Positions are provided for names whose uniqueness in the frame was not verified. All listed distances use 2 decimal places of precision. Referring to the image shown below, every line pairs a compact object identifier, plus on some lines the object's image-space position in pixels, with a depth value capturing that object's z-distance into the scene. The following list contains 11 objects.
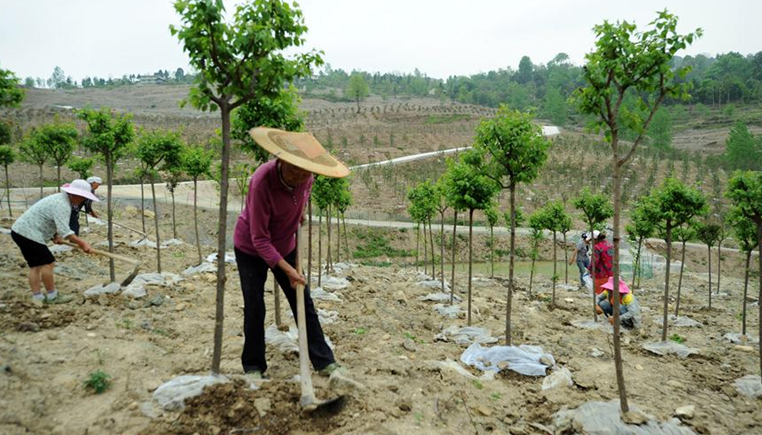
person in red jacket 10.00
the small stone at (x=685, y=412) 4.43
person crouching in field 8.77
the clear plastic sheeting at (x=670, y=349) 7.78
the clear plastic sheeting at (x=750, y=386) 5.66
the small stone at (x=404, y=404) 3.80
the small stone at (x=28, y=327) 5.03
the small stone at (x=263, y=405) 3.40
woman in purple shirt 3.73
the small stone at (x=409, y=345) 6.16
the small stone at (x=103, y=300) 6.53
